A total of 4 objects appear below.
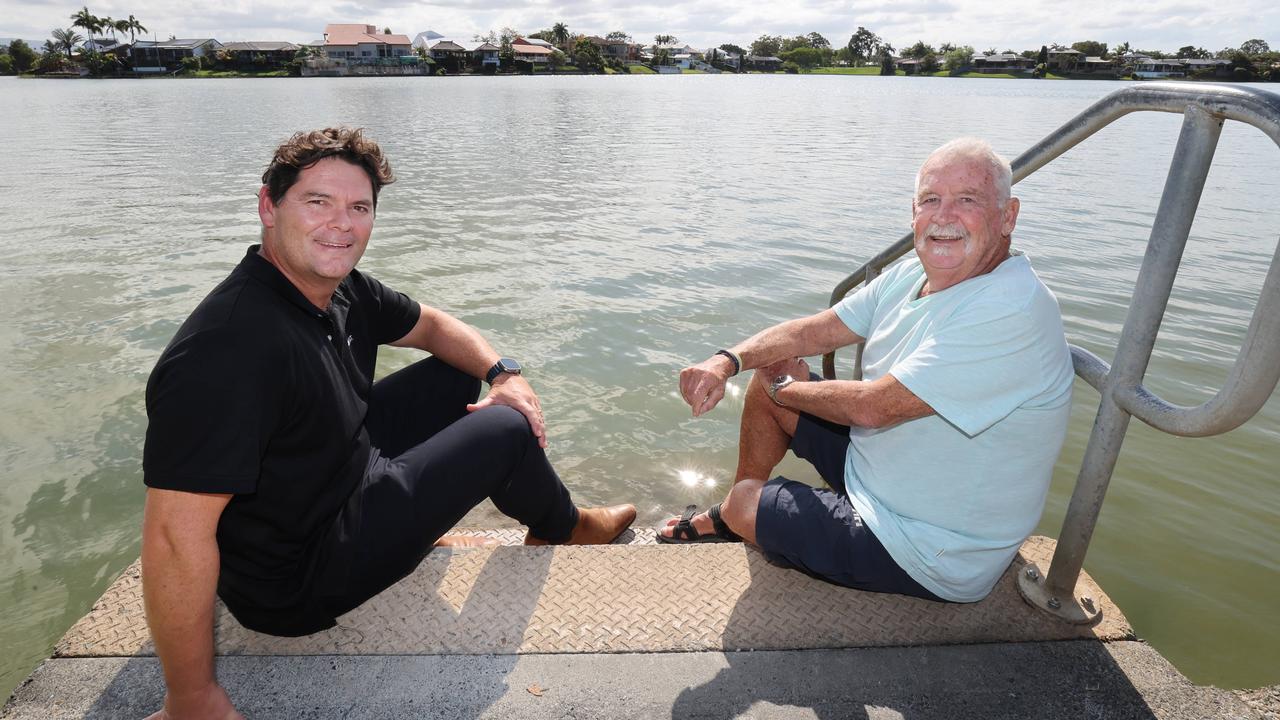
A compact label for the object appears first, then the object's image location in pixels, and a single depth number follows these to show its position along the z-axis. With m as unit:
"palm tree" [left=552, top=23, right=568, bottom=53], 180.50
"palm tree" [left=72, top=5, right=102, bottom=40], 119.12
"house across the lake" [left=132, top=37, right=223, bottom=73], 112.31
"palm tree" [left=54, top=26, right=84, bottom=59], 115.44
